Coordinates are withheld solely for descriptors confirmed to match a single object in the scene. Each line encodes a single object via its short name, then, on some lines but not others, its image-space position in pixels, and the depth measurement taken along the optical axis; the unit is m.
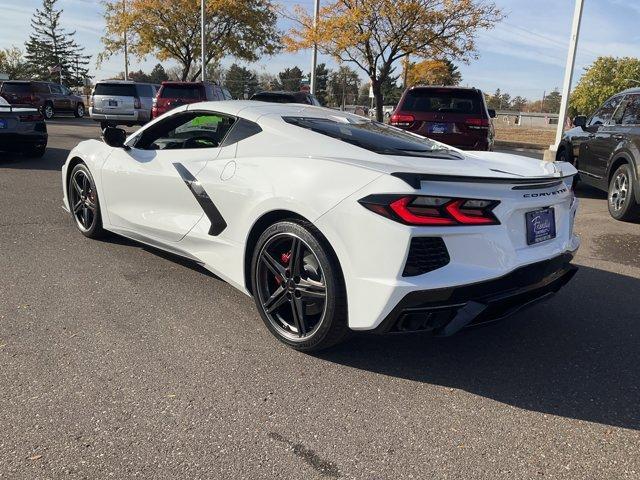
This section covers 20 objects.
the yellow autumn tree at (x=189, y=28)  31.34
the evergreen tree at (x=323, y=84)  67.38
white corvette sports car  2.71
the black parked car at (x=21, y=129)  9.94
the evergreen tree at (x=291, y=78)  79.41
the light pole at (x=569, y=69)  13.58
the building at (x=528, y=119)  84.24
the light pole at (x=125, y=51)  32.41
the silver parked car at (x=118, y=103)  18.23
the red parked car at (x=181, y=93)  15.38
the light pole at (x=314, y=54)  20.67
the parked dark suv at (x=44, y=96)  23.53
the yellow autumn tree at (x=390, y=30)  18.89
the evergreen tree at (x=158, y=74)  89.75
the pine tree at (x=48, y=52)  76.47
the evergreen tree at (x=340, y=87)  71.25
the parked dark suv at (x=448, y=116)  9.38
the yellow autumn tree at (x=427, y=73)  30.83
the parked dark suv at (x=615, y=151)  7.05
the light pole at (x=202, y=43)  28.23
